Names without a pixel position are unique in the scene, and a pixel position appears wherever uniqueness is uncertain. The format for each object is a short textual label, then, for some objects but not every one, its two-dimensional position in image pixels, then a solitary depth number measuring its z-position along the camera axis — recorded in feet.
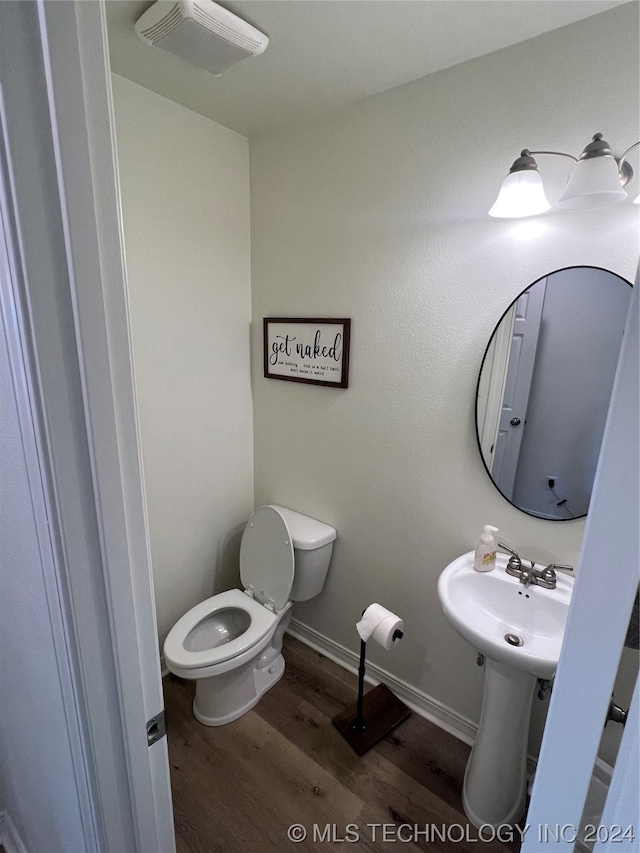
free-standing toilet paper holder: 5.50
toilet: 5.55
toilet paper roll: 5.06
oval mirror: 4.14
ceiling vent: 3.59
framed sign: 5.87
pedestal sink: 4.30
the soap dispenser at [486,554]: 4.72
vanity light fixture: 3.42
